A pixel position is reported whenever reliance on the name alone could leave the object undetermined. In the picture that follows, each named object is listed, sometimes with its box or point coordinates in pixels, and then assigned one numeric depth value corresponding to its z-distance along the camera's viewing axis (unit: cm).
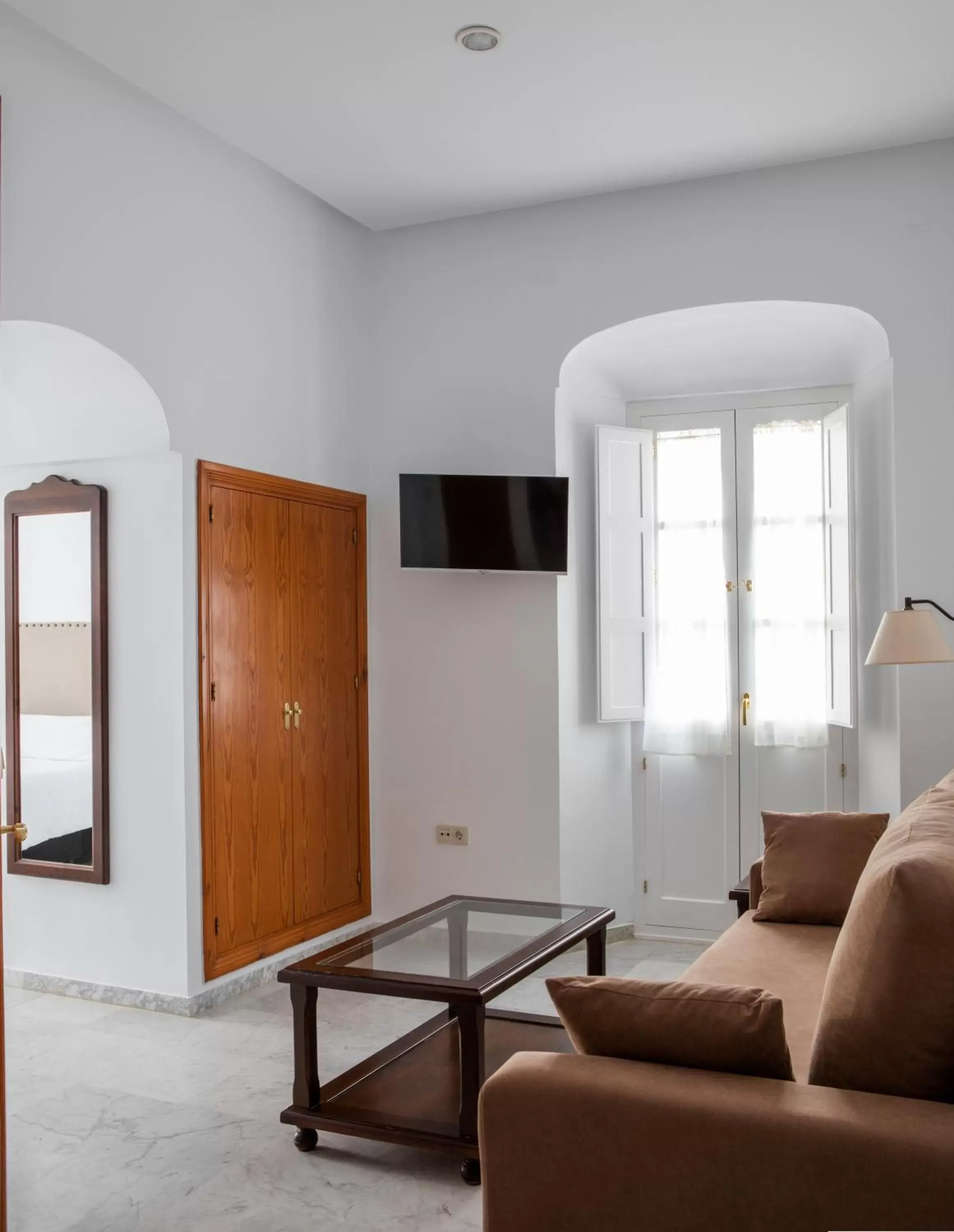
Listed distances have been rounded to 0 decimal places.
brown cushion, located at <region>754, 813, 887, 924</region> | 347
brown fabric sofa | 158
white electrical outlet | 520
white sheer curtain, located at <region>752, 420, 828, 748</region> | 510
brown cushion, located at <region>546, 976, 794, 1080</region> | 179
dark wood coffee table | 278
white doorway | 513
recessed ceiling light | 354
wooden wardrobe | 431
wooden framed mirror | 430
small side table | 378
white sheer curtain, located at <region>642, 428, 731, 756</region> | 526
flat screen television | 492
